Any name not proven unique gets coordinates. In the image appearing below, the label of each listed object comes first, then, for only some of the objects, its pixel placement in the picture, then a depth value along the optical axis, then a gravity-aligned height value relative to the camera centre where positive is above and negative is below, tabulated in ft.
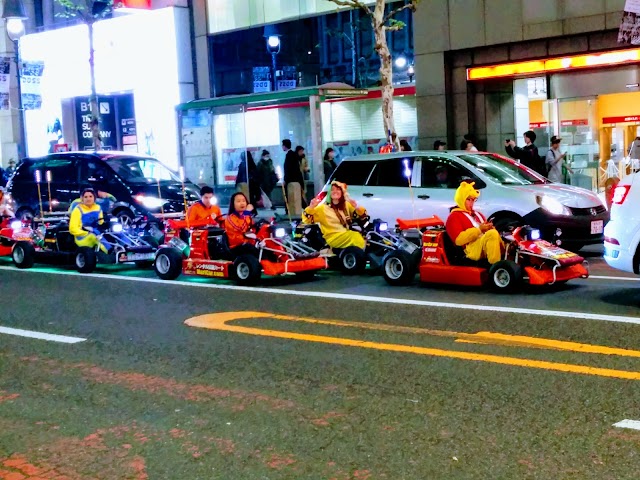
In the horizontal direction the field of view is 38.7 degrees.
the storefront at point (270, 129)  75.61 +3.38
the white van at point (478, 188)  44.62 -1.70
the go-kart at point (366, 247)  42.22 -3.84
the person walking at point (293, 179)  71.79 -0.90
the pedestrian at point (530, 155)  62.22 +0.06
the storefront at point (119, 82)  91.40 +10.11
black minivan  64.18 -0.38
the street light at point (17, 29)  91.25 +16.92
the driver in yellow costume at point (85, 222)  48.26 -2.36
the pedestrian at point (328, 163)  71.99 +0.24
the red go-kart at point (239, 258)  40.60 -4.05
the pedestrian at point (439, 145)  65.46 +1.11
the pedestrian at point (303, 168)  73.15 -0.09
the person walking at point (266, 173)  75.05 -0.36
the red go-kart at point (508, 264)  35.14 -4.27
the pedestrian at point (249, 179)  73.61 -0.75
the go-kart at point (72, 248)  47.03 -3.77
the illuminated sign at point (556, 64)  63.93 +6.64
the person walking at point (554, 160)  61.93 -0.37
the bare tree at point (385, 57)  59.88 +7.07
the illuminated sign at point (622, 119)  66.25 +2.38
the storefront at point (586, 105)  65.62 +3.60
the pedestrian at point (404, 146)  65.41 +1.16
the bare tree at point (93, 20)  86.02 +14.85
